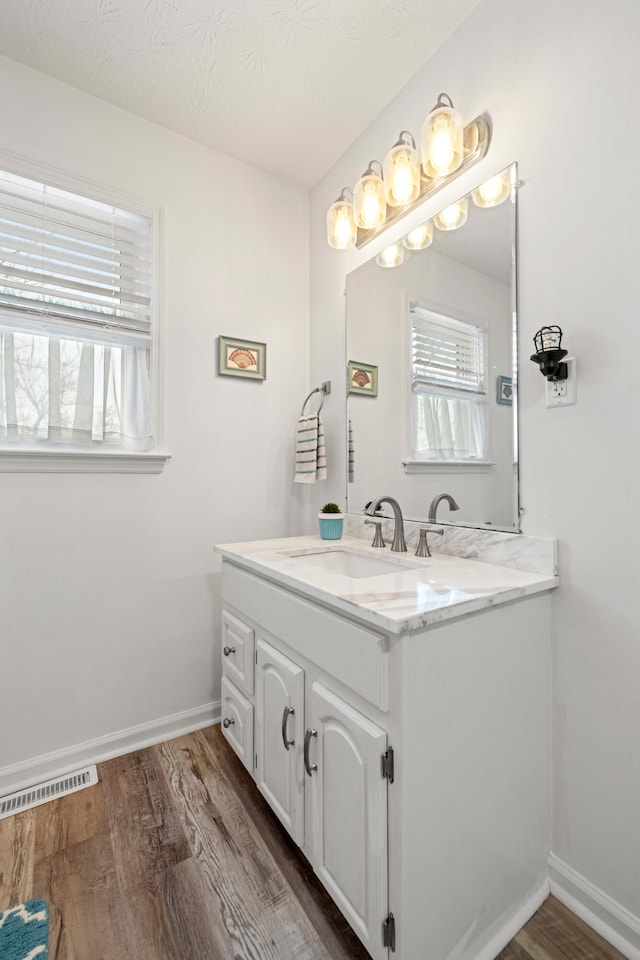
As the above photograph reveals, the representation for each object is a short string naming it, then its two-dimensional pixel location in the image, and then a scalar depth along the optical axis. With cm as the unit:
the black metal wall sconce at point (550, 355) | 108
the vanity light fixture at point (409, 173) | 131
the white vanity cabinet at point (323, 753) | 87
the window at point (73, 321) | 153
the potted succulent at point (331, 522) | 177
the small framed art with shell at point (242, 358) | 193
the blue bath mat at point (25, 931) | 97
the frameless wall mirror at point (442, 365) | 126
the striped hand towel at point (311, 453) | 195
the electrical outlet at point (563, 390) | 109
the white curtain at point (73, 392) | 153
